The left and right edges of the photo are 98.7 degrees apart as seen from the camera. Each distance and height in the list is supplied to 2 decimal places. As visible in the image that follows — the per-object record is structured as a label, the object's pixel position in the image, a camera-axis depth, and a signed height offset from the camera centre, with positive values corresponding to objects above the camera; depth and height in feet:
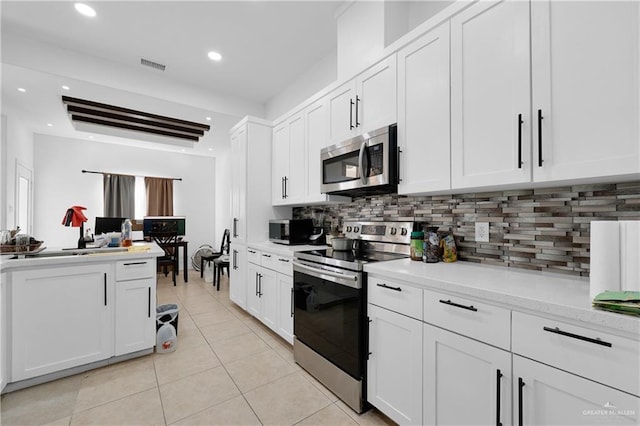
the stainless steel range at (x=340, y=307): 5.45 -2.12
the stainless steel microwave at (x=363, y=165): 6.18 +1.22
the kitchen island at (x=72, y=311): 6.12 -2.42
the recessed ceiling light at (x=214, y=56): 10.23 +5.93
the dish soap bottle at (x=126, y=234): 8.98 -0.72
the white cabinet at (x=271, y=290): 8.08 -2.55
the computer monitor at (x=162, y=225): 17.52 -0.82
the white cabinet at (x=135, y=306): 7.29 -2.54
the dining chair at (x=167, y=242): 16.69 -1.87
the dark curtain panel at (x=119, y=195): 18.72 +1.19
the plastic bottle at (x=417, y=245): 6.14 -0.72
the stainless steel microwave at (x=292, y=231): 9.65 -0.66
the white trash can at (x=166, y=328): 8.00 -3.50
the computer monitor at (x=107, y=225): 16.11 -0.75
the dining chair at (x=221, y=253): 17.38 -2.78
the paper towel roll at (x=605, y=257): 3.12 -0.51
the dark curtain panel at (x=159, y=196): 20.06 +1.22
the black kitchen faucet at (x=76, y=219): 8.14 -0.20
